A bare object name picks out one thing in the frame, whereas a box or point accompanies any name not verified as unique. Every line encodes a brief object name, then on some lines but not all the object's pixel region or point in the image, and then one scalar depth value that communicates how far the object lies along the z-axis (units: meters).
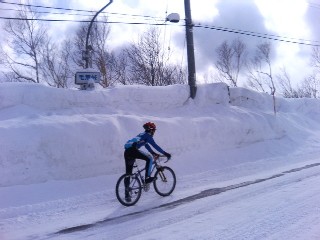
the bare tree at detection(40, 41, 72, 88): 37.50
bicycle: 10.07
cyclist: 10.58
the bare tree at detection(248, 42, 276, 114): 25.83
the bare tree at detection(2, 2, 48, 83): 36.09
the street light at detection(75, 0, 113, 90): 18.31
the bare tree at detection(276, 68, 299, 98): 48.38
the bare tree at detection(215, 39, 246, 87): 47.47
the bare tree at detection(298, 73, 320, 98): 47.69
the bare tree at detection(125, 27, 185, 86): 39.84
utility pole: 20.41
